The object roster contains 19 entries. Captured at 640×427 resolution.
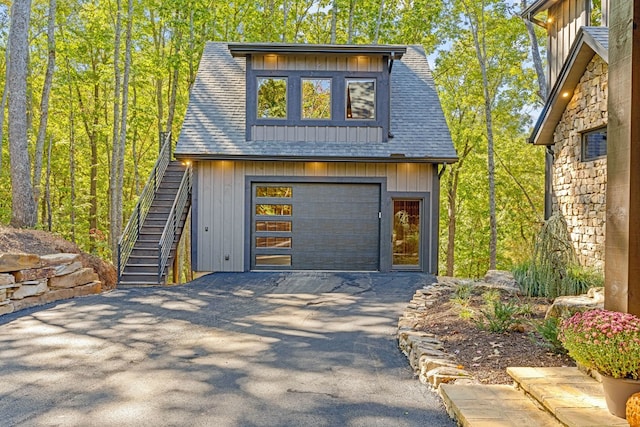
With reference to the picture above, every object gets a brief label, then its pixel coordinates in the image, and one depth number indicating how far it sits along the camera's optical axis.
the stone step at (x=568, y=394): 2.60
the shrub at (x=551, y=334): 3.90
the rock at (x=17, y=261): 6.36
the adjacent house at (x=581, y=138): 7.70
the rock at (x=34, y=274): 6.60
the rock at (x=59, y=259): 7.18
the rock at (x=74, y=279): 7.30
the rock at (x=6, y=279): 6.28
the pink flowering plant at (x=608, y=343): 2.54
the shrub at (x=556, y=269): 6.25
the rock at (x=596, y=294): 4.36
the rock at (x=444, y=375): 3.63
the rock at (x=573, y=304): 4.14
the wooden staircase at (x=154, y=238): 9.02
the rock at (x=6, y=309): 6.23
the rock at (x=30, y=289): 6.56
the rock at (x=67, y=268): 7.36
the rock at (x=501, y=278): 7.10
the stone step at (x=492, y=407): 2.82
